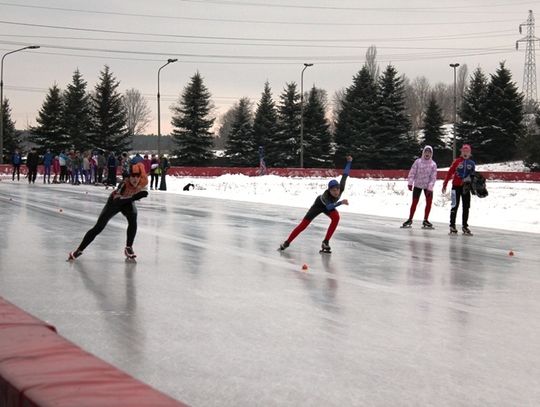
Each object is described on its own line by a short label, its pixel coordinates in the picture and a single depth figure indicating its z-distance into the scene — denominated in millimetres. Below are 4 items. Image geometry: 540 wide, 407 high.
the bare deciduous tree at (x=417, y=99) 155500
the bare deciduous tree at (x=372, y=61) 113688
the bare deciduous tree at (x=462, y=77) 139875
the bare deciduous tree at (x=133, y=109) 144875
